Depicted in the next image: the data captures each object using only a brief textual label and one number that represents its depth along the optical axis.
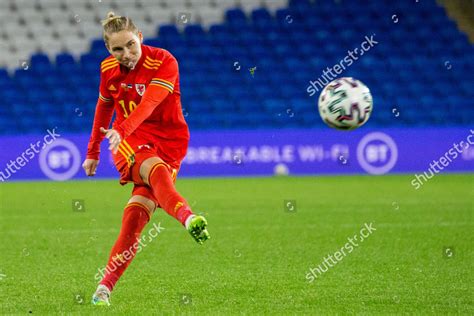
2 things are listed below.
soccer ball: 13.10
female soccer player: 10.95
